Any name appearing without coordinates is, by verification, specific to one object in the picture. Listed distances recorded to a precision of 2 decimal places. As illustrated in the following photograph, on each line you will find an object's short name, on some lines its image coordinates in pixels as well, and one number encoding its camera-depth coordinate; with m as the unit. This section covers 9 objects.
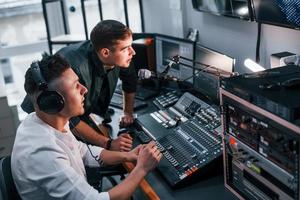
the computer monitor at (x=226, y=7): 1.84
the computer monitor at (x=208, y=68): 2.02
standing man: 1.91
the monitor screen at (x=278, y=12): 1.48
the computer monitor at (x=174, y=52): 2.33
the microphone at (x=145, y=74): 1.90
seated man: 1.29
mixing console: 1.53
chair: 1.40
